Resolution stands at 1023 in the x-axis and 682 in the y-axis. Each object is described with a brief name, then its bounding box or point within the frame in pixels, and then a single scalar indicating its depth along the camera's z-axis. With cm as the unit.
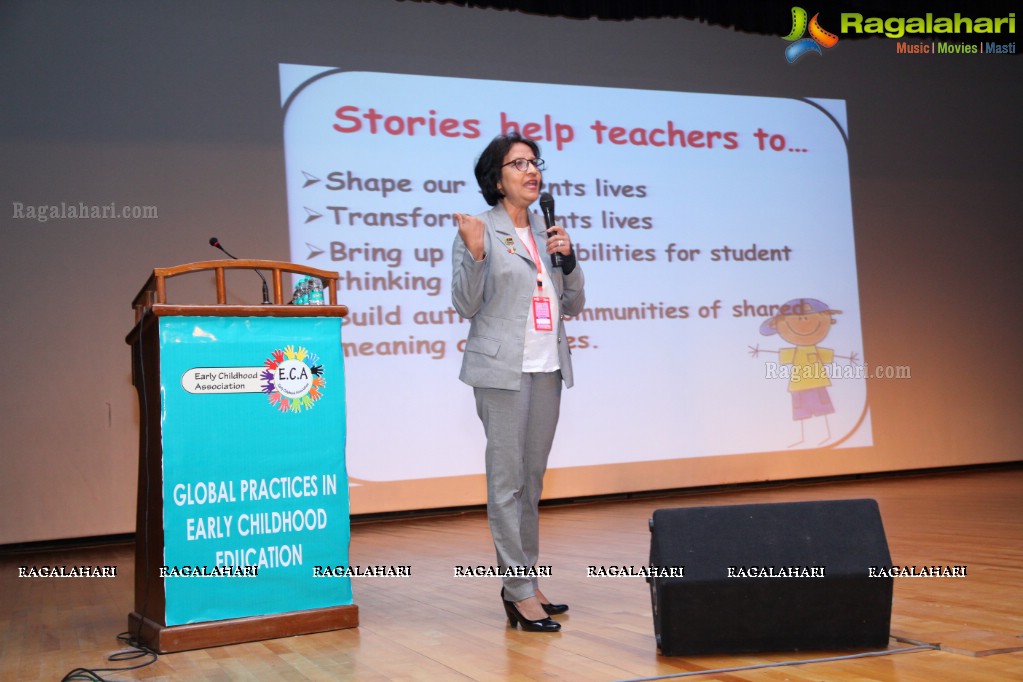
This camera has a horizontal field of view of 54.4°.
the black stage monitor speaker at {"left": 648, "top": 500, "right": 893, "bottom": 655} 201
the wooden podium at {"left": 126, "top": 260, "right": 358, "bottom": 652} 248
